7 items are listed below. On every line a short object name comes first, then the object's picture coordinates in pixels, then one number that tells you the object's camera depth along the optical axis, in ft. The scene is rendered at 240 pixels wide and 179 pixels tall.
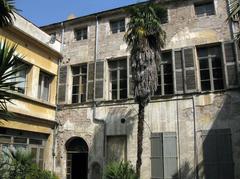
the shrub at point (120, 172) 39.88
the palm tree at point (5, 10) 27.20
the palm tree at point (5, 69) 24.44
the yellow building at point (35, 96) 47.03
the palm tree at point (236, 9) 25.29
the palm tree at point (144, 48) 41.50
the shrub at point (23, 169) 33.04
